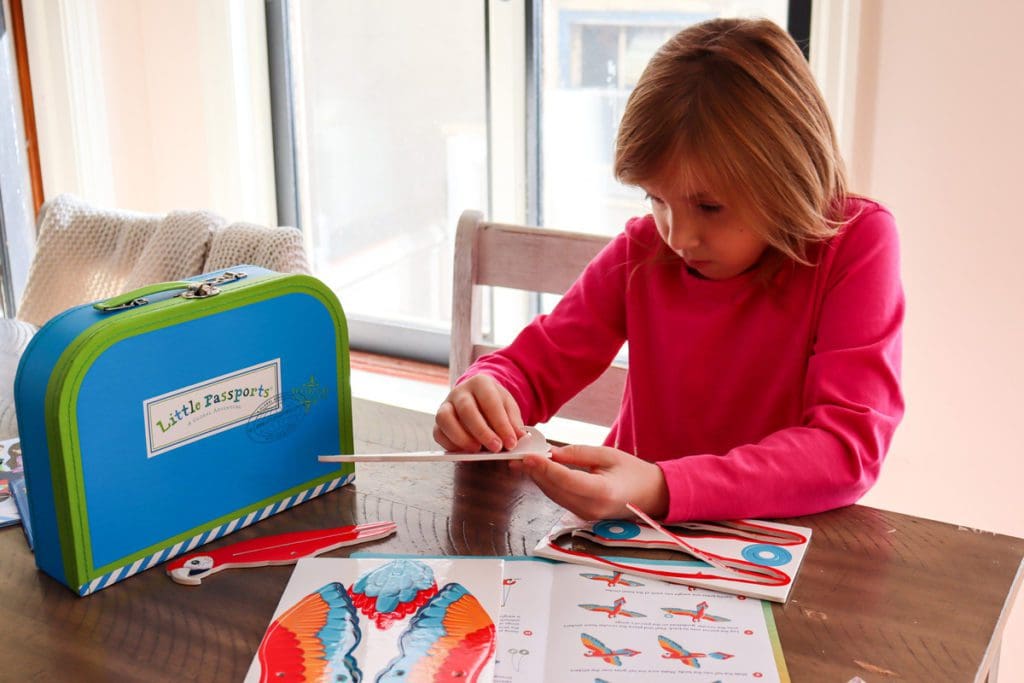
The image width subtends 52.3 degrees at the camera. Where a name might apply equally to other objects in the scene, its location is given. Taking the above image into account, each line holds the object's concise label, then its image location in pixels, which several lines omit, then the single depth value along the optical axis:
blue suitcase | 0.76
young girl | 0.88
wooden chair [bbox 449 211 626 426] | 1.27
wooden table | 0.69
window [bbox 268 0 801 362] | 1.95
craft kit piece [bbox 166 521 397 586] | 0.82
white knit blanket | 1.59
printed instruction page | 0.67
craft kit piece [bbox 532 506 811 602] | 0.78
